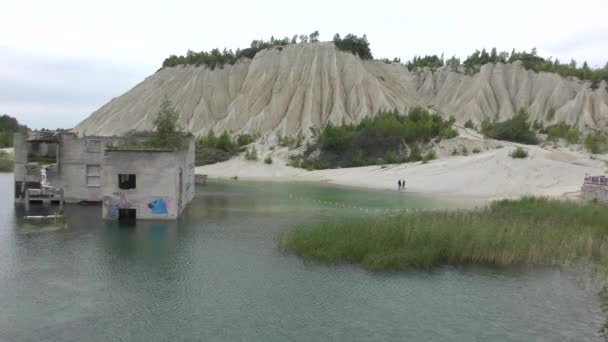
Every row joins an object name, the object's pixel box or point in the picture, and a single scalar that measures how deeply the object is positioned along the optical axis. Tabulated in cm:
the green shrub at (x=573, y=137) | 6694
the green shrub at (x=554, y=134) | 7153
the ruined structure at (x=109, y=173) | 2769
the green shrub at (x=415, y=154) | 6347
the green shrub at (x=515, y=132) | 7056
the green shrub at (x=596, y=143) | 5781
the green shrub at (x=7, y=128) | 10106
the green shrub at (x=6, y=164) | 6738
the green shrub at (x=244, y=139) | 7994
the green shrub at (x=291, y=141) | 7538
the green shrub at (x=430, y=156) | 6106
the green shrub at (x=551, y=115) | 9151
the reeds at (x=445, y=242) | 1923
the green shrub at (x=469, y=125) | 8458
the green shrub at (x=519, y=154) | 5194
